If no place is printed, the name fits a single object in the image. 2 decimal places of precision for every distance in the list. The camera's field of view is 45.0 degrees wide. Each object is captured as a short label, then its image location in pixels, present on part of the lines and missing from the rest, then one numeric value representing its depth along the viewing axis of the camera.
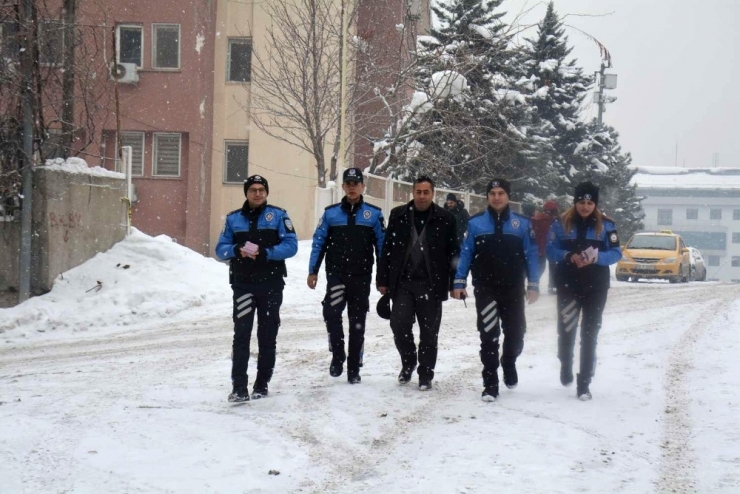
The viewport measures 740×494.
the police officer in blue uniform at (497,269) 7.43
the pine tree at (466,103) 21.97
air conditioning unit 23.86
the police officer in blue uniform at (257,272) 7.27
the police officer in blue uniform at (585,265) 7.41
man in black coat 7.66
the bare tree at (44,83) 14.23
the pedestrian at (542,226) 16.34
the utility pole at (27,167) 14.00
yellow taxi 26.66
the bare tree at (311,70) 20.39
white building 102.06
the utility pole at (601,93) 37.62
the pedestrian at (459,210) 15.69
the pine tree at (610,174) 40.12
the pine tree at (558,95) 38.41
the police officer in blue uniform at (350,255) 7.87
